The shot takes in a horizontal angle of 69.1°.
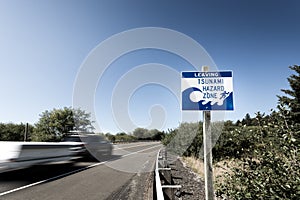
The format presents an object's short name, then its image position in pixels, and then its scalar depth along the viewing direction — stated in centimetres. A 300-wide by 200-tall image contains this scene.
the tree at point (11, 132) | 4026
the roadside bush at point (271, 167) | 282
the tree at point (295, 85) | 2522
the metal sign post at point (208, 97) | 317
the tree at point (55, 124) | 4544
